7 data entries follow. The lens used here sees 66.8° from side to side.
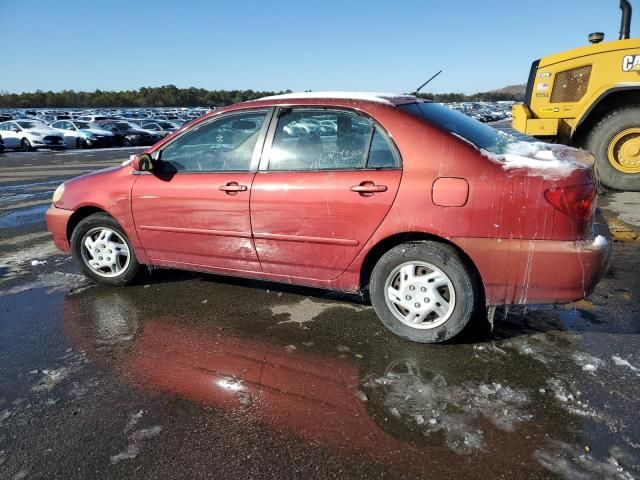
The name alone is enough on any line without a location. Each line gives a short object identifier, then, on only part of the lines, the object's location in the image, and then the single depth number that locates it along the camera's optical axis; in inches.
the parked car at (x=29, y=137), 936.3
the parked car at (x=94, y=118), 1338.0
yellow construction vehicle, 297.0
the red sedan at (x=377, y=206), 116.3
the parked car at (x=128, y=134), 1099.9
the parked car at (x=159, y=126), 1244.6
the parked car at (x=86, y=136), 1008.2
